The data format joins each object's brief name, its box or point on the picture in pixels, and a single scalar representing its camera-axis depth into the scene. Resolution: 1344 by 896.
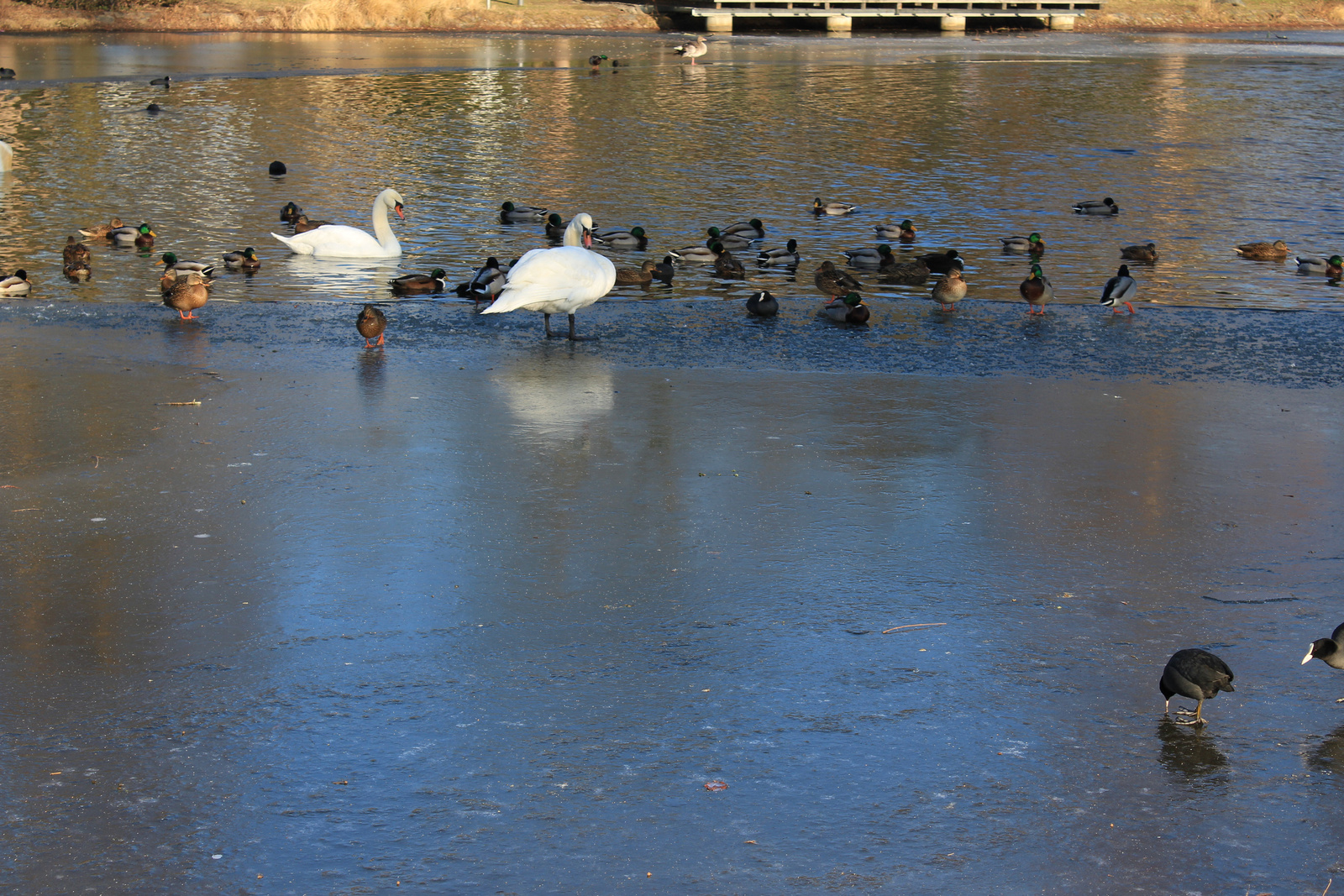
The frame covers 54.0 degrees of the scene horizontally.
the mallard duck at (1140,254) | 15.95
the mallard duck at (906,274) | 14.84
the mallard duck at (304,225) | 18.06
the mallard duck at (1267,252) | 16.33
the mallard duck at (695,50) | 46.78
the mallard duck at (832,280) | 13.66
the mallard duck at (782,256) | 15.84
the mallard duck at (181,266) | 13.93
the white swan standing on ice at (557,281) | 10.73
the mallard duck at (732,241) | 17.03
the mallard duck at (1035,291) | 12.48
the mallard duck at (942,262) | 15.16
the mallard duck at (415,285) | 13.59
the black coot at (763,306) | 12.26
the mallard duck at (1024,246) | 16.72
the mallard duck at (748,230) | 17.31
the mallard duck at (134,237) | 16.52
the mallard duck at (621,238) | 16.81
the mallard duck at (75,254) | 14.69
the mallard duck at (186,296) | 11.62
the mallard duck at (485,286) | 13.05
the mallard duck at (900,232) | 17.70
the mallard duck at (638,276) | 14.77
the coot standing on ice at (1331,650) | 5.17
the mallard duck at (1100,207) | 20.05
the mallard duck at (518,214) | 18.90
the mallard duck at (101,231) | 16.84
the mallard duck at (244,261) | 15.27
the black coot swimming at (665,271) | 14.88
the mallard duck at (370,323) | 10.71
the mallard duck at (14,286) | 13.16
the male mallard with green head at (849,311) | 11.97
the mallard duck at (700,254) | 15.91
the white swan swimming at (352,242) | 15.91
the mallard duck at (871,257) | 15.30
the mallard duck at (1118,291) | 12.55
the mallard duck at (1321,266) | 15.37
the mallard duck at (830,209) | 19.95
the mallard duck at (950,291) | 12.87
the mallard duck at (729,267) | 15.20
